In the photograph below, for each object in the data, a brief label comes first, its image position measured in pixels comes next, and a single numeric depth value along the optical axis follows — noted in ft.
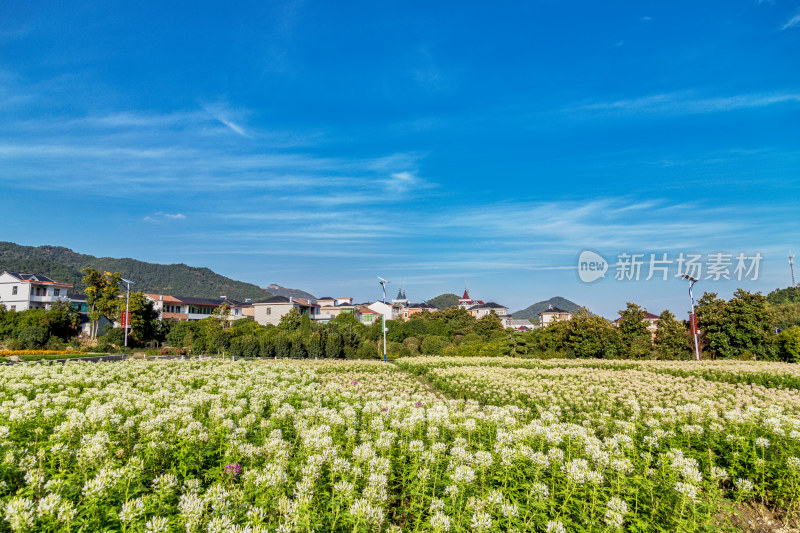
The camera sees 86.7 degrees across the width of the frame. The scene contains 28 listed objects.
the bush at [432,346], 128.06
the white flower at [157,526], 10.61
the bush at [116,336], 142.10
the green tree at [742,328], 109.29
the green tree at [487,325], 175.09
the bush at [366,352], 119.14
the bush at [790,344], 104.58
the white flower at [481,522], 11.87
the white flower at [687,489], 14.33
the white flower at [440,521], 11.84
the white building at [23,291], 196.24
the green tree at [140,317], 155.58
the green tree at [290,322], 153.07
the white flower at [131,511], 10.86
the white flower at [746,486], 17.12
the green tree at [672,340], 113.09
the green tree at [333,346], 117.08
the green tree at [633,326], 119.00
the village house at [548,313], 364.71
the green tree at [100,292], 160.45
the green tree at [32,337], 128.47
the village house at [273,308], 267.80
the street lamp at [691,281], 97.14
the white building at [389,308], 360.28
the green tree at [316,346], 117.91
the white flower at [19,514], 9.98
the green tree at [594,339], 108.88
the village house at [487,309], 450.30
